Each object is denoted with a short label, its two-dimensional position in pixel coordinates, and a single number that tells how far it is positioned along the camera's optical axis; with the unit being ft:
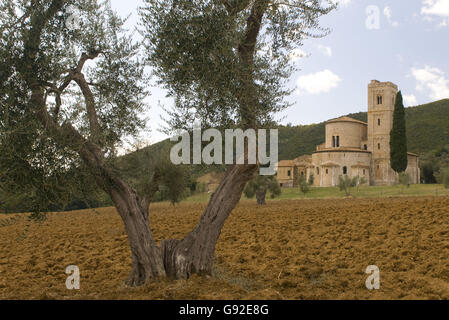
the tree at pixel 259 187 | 125.80
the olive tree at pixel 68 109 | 23.54
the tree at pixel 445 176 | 130.00
